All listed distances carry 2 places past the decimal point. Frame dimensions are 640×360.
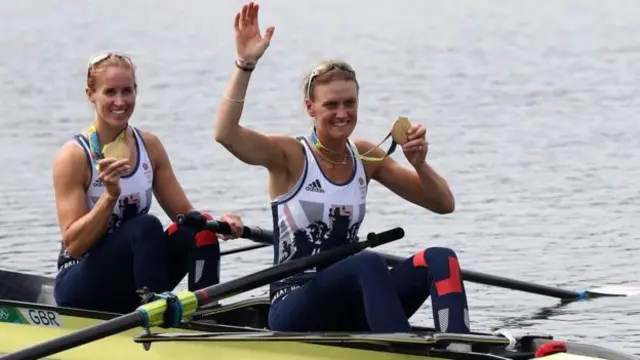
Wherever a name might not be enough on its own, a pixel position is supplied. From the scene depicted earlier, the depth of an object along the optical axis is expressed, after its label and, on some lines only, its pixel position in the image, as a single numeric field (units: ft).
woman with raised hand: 48.24
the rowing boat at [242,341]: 47.65
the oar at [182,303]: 48.75
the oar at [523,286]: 66.03
